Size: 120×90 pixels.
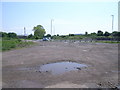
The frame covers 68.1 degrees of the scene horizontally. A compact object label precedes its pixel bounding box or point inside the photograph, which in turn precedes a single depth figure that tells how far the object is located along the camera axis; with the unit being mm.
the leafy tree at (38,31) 53282
